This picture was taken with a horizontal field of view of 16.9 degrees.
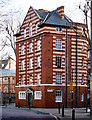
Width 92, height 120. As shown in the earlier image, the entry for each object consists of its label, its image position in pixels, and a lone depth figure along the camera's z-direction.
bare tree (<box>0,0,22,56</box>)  49.56
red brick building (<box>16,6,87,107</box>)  46.97
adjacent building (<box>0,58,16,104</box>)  83.25
